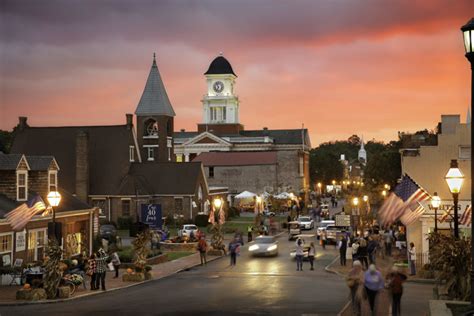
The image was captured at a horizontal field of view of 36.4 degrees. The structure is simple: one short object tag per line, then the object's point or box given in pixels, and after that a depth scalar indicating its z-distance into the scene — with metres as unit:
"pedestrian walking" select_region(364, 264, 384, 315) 19.00
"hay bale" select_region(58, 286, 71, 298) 25.56
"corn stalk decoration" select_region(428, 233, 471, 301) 19.42
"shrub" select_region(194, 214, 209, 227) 71.75
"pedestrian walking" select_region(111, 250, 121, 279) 33.28
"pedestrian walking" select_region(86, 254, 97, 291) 27.67
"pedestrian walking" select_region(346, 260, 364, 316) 19.52
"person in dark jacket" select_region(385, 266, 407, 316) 19.16
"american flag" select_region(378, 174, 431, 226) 30.34
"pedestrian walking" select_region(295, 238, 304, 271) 35.63
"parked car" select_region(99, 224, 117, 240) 48.82
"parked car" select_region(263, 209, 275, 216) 85.44
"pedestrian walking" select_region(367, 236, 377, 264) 35.72
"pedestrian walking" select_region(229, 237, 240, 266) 38.16
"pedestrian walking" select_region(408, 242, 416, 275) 32.09
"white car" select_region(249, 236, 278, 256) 43.59
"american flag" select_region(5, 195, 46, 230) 29.56
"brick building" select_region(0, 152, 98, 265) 32.50
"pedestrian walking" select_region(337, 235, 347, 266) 36.78
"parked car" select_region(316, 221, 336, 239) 54.75
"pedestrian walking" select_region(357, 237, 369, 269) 34.53
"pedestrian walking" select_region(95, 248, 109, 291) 27.69
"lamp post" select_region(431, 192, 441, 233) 28.83
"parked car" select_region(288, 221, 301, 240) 60.11
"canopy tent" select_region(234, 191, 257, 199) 89.44
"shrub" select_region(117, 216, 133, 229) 69.31
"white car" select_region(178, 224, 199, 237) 54.39
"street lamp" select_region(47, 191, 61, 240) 27.89
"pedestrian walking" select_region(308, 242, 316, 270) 36.94
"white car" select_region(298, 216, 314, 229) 69.21
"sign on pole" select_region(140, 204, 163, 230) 51.16
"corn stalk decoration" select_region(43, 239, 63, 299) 25.36
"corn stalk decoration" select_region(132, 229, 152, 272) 31.80
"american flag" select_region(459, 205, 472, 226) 31.37
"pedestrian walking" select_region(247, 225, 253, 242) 56.92
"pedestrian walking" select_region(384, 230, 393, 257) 42.34
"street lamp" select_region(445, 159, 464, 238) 17.56
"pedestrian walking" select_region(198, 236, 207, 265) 38.91
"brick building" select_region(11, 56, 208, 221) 71.81
